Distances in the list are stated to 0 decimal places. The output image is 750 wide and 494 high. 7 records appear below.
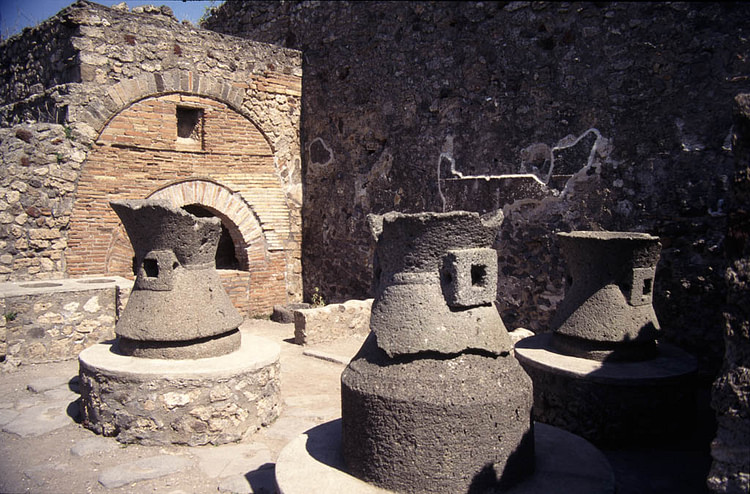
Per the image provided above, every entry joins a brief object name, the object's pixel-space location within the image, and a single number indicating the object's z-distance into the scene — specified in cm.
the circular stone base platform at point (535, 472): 254
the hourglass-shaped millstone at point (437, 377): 251
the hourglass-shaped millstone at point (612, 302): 420
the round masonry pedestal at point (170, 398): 396
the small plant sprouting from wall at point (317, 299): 906
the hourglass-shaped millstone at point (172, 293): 423
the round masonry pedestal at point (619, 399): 390
